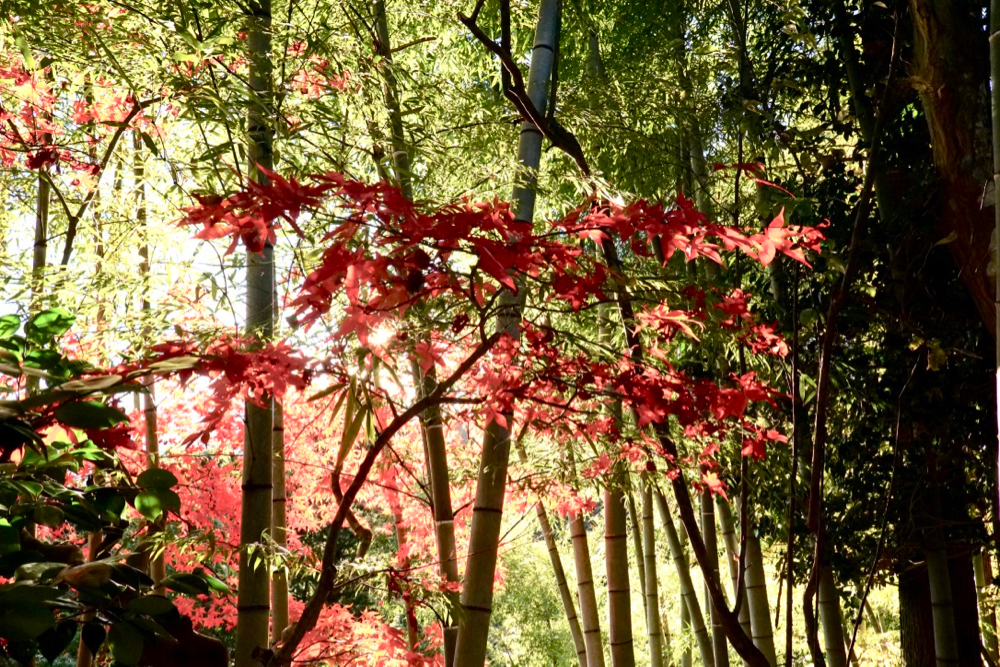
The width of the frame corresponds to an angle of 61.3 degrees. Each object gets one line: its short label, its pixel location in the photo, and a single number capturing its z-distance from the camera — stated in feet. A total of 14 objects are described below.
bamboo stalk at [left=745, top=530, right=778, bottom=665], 11.58
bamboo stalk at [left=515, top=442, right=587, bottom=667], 15.66
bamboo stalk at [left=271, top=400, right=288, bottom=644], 10.28
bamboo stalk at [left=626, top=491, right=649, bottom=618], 19.48
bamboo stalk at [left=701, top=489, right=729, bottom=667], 11.63
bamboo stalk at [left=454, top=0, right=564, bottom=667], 6.46
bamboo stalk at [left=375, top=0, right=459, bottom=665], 8.34
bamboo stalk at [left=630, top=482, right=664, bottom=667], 16.12
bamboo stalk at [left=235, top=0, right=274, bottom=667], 5.83
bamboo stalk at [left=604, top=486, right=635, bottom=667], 10.36
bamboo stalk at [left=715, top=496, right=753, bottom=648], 13.99
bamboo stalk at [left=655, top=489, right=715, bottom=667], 13.96
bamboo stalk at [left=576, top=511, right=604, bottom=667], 13.10
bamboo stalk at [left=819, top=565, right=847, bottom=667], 10.44
